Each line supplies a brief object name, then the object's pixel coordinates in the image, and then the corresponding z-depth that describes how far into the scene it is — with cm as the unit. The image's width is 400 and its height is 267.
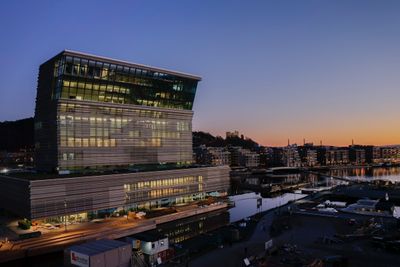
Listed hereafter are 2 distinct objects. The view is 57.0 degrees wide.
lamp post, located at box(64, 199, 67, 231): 7194
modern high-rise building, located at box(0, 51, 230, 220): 7425
